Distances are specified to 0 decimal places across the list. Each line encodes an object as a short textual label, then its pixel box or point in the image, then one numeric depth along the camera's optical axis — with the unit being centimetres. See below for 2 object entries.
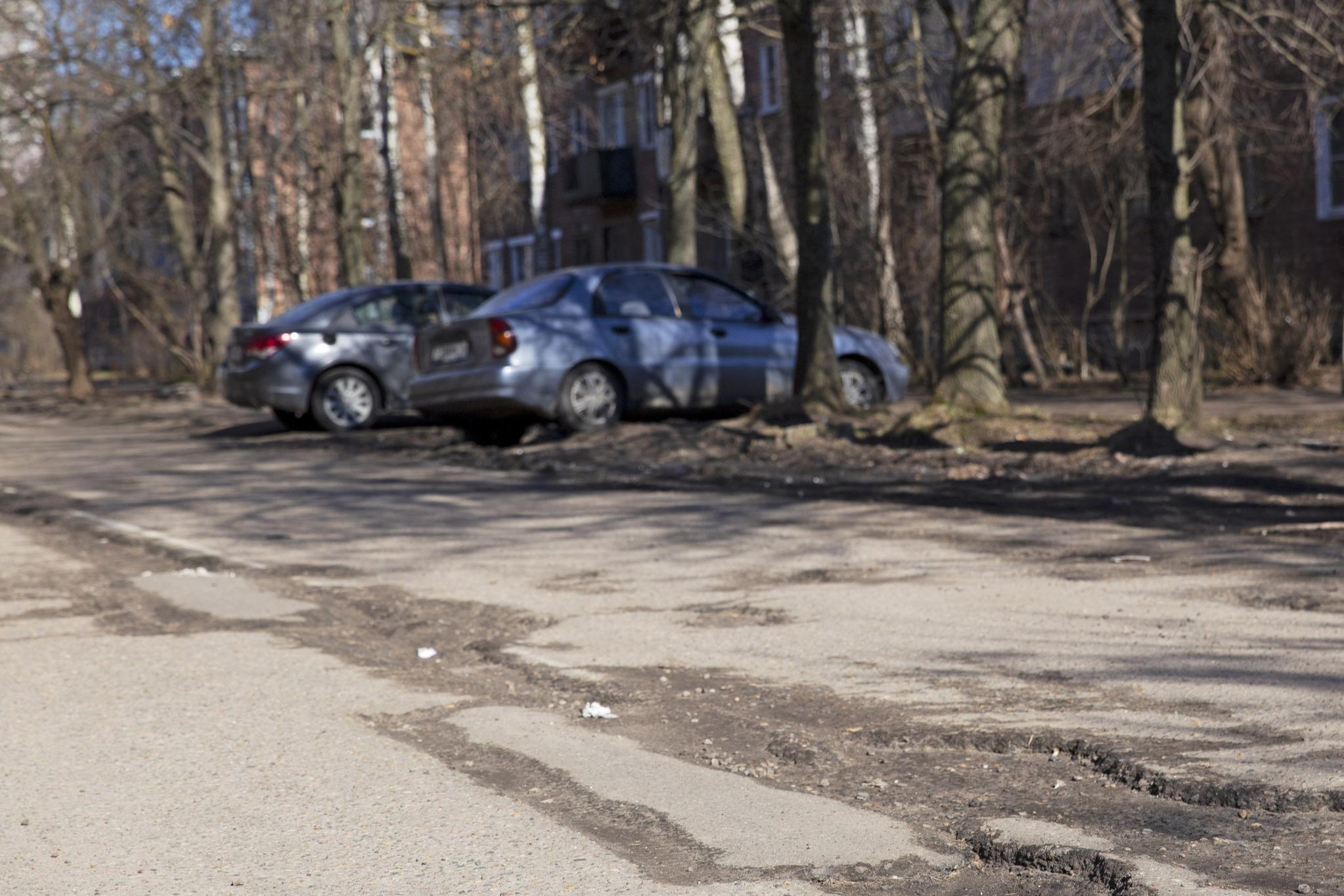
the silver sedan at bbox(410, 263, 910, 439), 1416
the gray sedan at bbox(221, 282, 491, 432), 1738
